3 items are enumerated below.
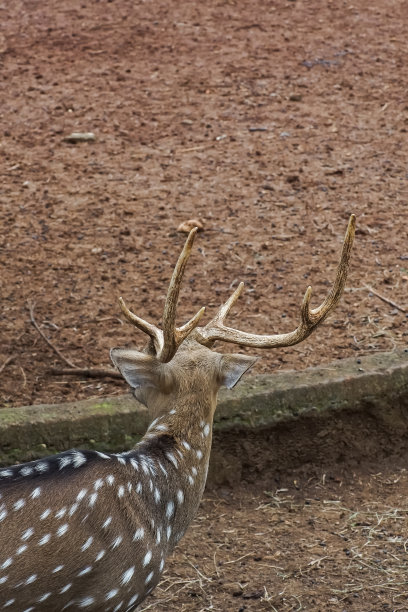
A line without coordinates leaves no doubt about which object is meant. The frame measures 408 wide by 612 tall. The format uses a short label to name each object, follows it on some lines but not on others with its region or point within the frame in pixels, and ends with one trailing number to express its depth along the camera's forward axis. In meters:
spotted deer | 6.19
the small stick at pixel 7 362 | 9.98
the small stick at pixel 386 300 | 10.84
